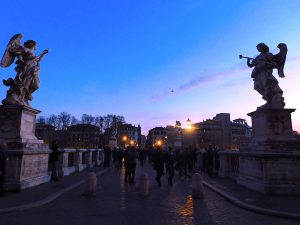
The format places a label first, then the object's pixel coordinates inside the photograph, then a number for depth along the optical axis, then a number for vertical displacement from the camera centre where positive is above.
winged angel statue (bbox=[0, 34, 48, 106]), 9.55 +3.24
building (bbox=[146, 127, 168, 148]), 119.95 +6.36
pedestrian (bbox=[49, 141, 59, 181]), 11.27 -0.67
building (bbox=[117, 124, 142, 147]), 108.67 +7.19
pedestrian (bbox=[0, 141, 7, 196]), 7.58 -0.65
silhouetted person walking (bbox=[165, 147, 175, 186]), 10.99 -0.94
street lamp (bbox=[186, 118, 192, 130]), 21.71 +2.14
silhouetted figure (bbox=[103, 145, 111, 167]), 21.35 -0.95
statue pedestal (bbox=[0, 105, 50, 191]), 8.46 -0.15
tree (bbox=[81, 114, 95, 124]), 97.40 +11.21
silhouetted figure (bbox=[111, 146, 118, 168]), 20.27 -0.91
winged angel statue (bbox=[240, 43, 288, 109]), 9.37 +3.18
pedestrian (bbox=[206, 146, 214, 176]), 15.02 -1.01
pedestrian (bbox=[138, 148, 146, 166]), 24.81 -1.22
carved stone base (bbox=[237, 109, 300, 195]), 8.37 -0.42
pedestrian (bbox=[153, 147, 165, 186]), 11.03 -0.89
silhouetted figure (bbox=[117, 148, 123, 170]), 19.48 -1.13
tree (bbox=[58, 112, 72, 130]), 93.29 +10.68
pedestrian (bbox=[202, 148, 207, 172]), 16.90 -1.16
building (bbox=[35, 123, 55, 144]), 77.51 +5.24
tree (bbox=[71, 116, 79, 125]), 100.20 +11.04
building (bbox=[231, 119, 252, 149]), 102.72 +6.60
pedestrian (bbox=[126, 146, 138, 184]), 11.36 -0.81
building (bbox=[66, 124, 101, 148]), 94.74 +5.57
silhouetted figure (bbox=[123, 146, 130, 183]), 11.55 -1.23
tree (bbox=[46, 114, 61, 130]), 94.85 +10.09
